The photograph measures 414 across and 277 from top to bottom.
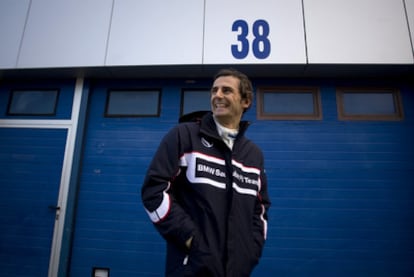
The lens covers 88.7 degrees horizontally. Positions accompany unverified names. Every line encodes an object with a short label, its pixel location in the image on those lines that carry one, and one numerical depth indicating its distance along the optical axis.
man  1.19
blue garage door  3.34
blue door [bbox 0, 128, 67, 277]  3.64
